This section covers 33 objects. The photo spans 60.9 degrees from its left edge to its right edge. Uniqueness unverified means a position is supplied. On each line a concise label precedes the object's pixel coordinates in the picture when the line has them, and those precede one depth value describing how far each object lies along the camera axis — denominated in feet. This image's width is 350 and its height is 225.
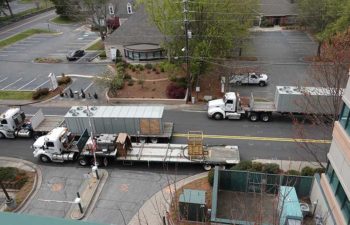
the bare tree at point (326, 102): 72.59
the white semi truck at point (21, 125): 91.61
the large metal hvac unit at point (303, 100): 87.56
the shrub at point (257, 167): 69.67
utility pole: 92.61
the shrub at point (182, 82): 118.52
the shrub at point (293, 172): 68.09
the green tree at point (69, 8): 218.38
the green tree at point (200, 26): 106.42
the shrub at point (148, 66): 136.96
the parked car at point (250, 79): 121.70
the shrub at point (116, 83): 114.31
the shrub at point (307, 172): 67.46
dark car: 159.43
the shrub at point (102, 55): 161.47
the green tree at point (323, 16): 132.46
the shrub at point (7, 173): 76.89
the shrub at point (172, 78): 123.04
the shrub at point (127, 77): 127.34
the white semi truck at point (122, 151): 76.07
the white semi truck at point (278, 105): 88.38
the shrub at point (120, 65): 137.92
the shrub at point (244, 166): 69.80
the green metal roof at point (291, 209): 53.78
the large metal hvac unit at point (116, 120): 84.94
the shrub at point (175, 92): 112.68
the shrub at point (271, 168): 69.36
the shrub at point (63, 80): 130.31
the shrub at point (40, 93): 118.21
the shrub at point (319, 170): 68.12
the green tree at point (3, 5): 228.18
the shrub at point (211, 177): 69.92
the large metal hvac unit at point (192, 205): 58.80
